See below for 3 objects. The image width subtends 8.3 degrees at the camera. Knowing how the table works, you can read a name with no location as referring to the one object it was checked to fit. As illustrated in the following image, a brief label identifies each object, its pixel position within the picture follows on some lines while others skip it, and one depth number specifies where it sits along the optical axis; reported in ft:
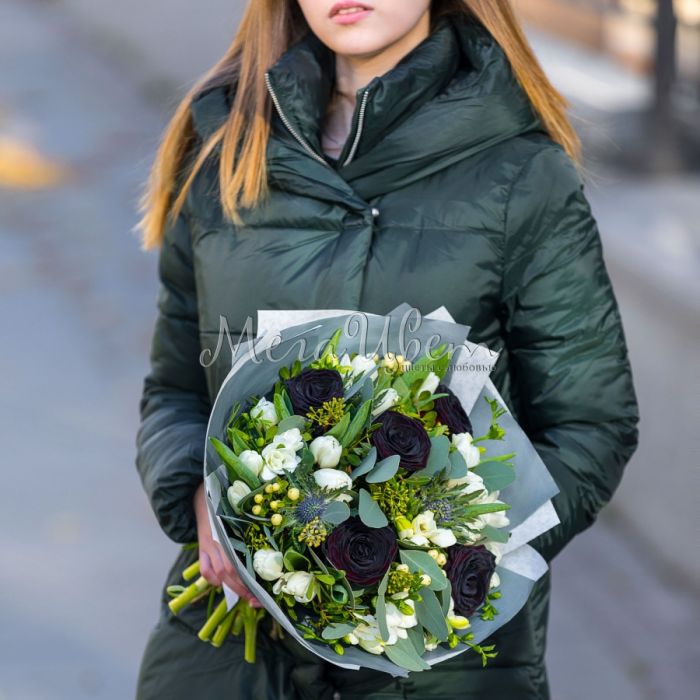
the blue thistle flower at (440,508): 14.30
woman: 14.95
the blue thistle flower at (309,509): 14.20
